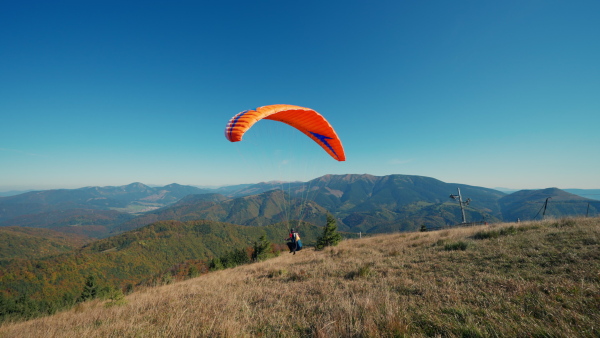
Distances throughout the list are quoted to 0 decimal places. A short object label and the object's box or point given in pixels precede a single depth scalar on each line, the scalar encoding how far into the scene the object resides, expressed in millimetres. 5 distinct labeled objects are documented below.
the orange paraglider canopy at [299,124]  8023
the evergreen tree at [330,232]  25716
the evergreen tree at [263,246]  40684
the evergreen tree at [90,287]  53969
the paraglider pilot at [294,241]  12567
